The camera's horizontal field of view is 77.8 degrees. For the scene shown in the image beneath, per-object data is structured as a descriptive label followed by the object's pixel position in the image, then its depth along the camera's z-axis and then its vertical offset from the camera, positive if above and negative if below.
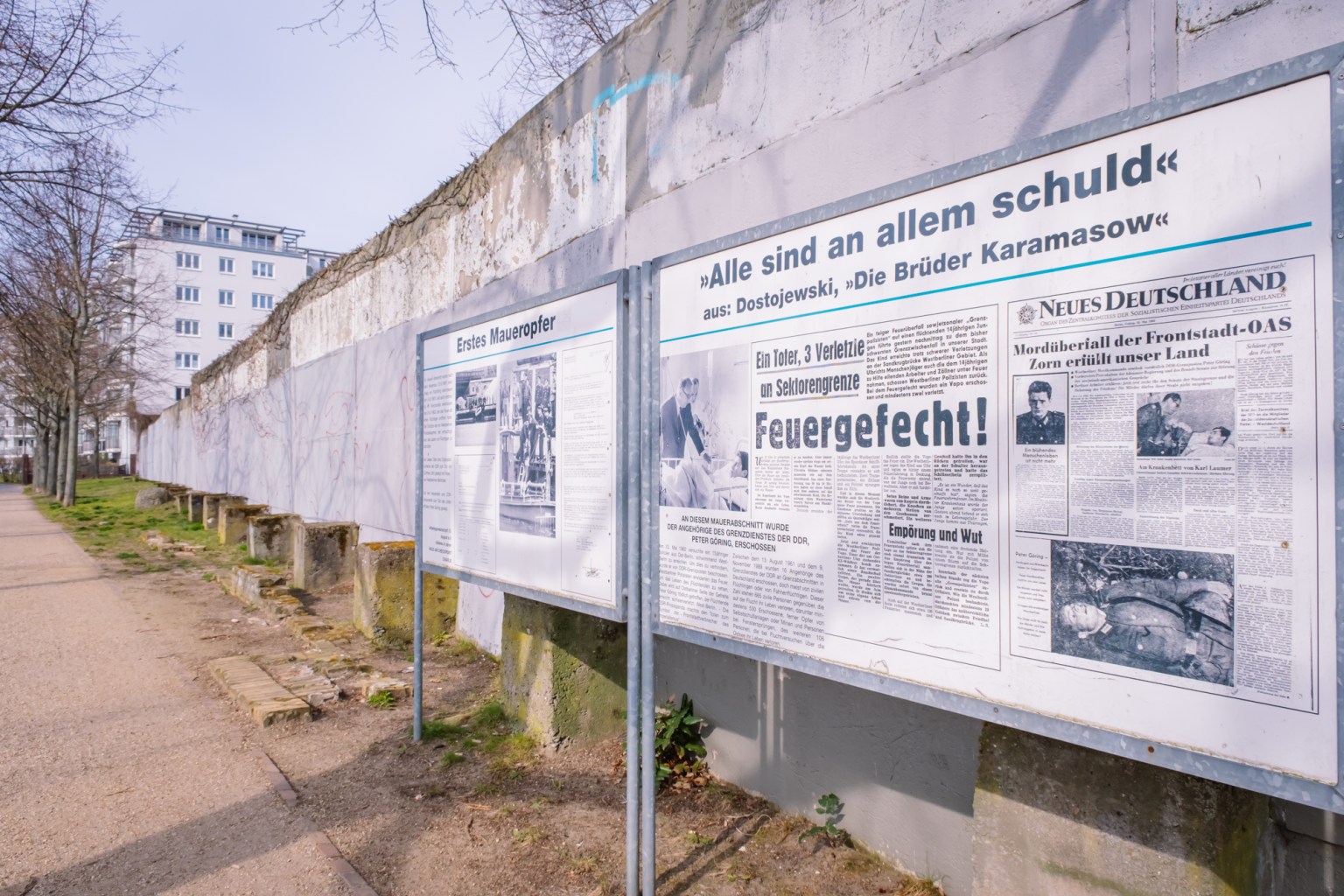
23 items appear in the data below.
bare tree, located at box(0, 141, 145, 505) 10.04 +2.99
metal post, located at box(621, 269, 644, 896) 3.14 -0.45
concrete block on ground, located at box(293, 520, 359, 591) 10.03 -1.23
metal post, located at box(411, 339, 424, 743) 4.84 -0.46
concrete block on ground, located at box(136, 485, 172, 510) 24.47 -1.32
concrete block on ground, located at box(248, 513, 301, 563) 12.57 -1.28
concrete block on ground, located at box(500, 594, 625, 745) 4.63 -1.26
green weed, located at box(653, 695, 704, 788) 4.38 -1.54
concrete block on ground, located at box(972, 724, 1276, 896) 1.98 -0.95
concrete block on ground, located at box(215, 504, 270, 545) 15.14 -1.27
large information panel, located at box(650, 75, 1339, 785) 1.61 +0.04
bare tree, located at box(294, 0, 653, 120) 11.29 +6.17
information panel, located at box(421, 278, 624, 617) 3.39 +0.02
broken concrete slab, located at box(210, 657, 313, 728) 5.26 -1.65
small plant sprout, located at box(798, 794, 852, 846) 3.53 -1.59
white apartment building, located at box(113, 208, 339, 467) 58.16 +12.46
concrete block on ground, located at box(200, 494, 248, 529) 18.00 -1.18
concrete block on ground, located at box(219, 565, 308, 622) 8.65 -1.57
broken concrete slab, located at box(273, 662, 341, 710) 5.75 -1.67
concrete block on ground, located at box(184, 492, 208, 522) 19.97 -1.32
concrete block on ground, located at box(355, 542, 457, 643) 7.46 -1.31
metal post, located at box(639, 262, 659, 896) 3.07 -0.42
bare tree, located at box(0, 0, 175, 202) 8.66 +4.09
